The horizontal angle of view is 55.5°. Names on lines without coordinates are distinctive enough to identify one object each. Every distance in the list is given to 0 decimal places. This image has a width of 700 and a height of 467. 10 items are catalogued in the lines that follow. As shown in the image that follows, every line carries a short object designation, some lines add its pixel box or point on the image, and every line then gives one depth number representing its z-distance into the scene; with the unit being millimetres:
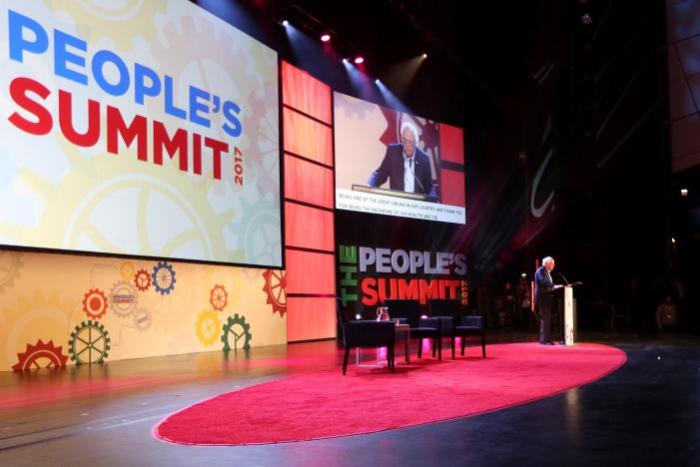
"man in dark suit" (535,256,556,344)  9703
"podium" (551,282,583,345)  9734
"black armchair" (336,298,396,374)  6598
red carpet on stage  3645
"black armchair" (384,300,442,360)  8562
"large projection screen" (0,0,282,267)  7109
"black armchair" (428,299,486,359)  8195
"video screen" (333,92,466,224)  13062
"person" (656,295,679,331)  13008
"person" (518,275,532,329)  16209
